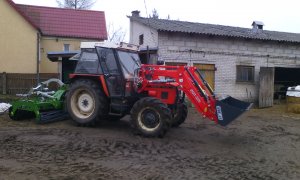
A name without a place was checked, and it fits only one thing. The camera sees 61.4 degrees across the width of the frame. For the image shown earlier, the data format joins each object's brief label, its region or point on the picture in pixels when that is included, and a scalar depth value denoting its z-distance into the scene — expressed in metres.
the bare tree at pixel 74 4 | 28.10
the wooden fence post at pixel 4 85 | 12.17
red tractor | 5.95
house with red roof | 14.71
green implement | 7.08
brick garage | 11.25
